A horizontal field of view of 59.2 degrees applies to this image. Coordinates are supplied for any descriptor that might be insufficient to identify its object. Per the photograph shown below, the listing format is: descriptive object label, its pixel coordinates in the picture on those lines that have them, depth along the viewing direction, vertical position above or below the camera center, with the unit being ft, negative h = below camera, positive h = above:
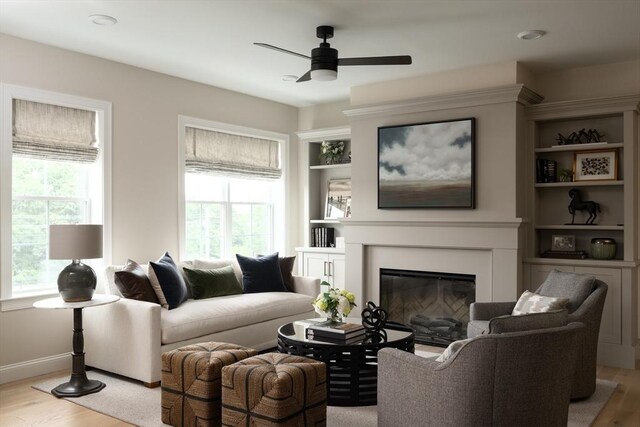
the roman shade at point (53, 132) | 14.62 +2.26
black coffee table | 12.30 -3.33
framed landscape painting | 17.43 +1.57
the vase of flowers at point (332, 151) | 22.59 +2.56
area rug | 11.50 -4.19
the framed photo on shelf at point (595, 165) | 16.61 +1.44
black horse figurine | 16.88 +0.22
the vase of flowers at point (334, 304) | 13.32 -2.13
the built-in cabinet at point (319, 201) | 21.98 +0.55
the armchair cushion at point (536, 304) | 12.68 -2.08
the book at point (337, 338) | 12.51 -2.81
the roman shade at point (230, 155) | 19.42 +2.22
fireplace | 18.04 -2.92
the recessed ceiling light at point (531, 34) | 14.05 +4.52
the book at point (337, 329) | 12.68 -2.65
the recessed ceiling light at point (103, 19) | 13.02 +4.58
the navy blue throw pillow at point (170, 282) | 15.28 -1.86
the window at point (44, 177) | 14.33 +1.06
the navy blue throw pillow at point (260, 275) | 18.38 -2.01
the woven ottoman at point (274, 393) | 9.73 -3.18
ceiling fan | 12.94 +3.55
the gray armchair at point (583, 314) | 12.60 -2.25
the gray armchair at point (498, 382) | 8.40 -2.59
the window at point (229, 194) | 19.53 +0.76
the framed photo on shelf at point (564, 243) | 17.30 -0.91
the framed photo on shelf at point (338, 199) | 22.45 +0.60
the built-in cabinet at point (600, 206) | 15.96 +0.20
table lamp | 12.95 -0.87
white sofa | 13.64 -2.97
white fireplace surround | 16.83 -1.23
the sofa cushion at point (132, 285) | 14.61 -1.82
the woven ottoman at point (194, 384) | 10.81 -3.32
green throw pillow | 16.89 -2.09
